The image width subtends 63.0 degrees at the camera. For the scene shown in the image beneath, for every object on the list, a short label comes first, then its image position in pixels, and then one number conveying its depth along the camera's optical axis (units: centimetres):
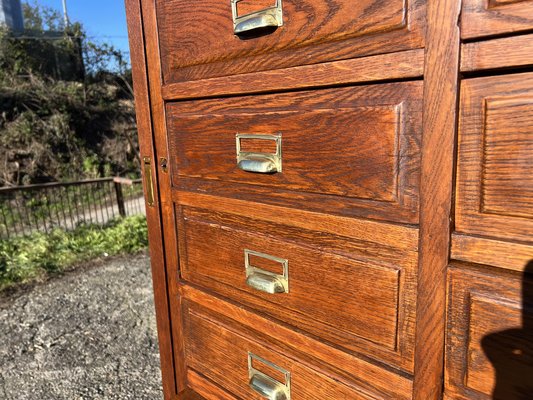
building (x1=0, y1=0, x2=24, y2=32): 989
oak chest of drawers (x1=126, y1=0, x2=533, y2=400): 64
